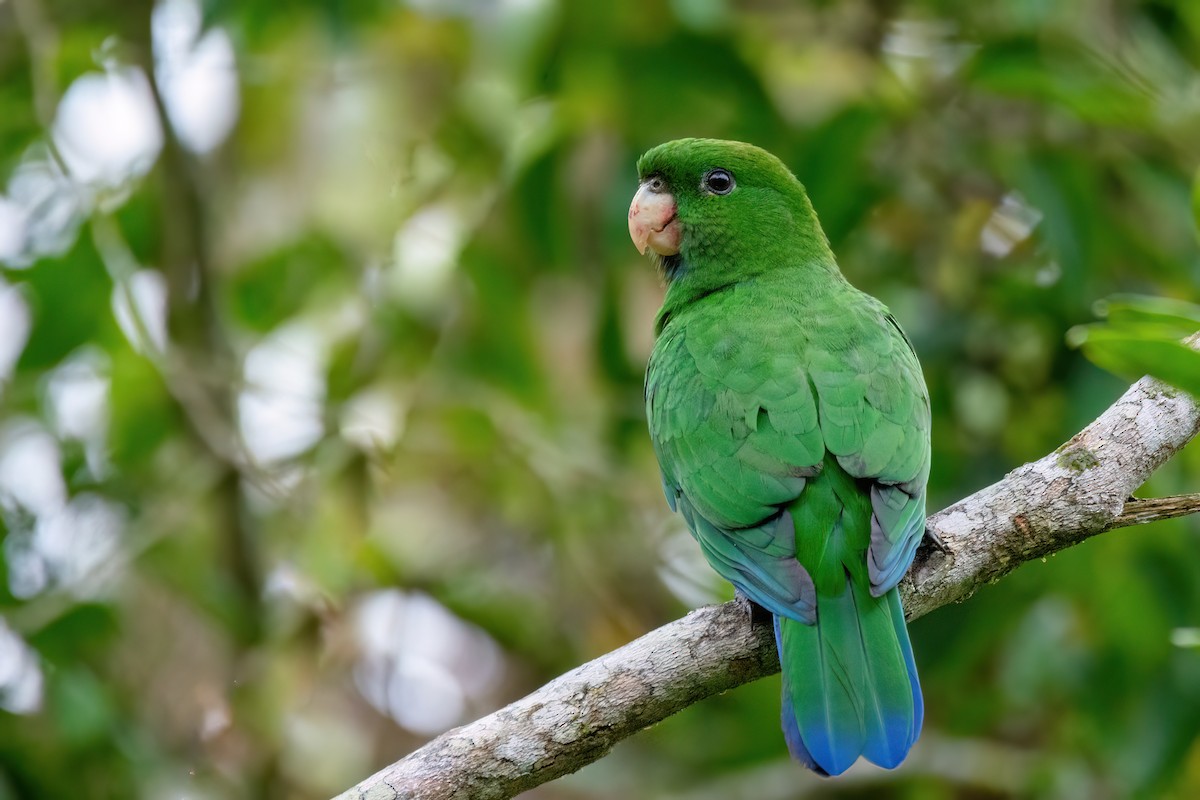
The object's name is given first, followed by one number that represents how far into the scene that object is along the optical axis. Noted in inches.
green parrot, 215.5
